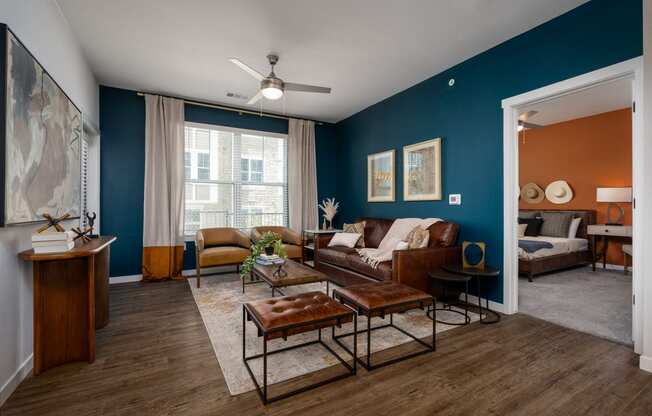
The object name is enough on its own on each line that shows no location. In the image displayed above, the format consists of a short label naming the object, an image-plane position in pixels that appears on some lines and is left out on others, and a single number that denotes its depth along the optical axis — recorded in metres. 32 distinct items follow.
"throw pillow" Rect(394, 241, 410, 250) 3.42
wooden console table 2.02
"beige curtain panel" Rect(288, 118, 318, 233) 5.77
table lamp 5.00
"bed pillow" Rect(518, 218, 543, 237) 5.98
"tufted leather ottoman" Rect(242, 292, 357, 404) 1.80
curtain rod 4.90
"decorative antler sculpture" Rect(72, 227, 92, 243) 2.61
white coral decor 5.86
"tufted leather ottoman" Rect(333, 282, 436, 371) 2.16
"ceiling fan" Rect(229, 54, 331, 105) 3.23
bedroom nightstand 4.95
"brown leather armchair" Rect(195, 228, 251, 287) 4.18
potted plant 3.51
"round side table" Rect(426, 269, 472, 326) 2.92
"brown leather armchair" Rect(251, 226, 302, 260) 4.86
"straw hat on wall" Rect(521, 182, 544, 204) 6.48
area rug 2.03
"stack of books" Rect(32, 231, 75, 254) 1.98
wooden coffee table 2.97
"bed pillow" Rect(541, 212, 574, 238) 5.67
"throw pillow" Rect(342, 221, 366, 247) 4.61
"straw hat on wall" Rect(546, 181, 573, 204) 6.01
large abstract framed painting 1.72
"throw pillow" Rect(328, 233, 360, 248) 4.50
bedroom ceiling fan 4.22
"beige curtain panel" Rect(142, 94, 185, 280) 4.60
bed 4.64
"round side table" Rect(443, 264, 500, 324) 2.87
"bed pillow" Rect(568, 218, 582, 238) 5.61
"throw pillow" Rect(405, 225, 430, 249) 3.44
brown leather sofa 3.17
